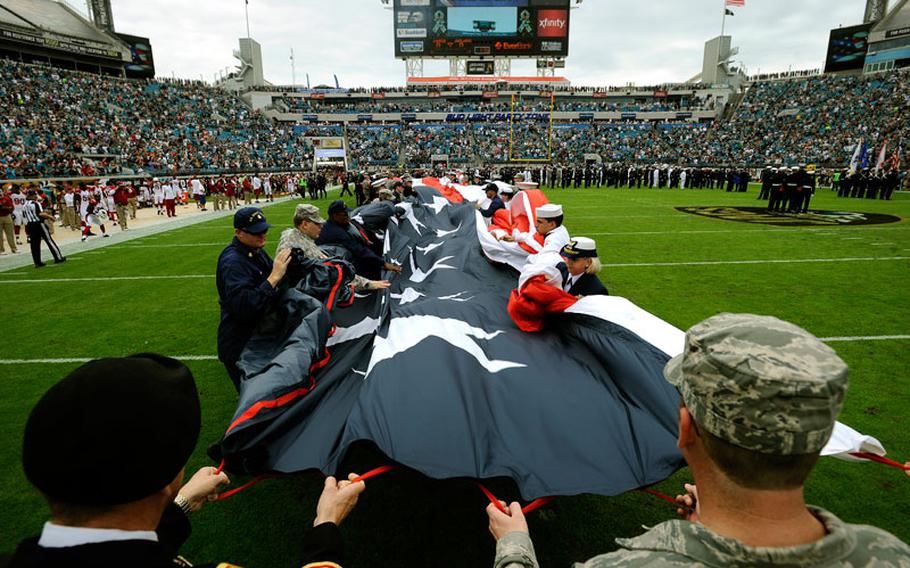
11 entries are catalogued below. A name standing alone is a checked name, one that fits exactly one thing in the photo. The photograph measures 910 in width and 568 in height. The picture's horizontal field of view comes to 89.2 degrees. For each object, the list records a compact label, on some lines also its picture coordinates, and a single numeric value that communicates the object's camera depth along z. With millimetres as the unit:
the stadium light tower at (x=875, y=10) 49594
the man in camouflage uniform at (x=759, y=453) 899
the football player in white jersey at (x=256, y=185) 26891
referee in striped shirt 10322
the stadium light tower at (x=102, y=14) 51562
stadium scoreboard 47125
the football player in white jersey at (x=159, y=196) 21438
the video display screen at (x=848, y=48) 48500
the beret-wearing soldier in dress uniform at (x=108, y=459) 927
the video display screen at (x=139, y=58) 51562
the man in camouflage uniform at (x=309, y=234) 4363
